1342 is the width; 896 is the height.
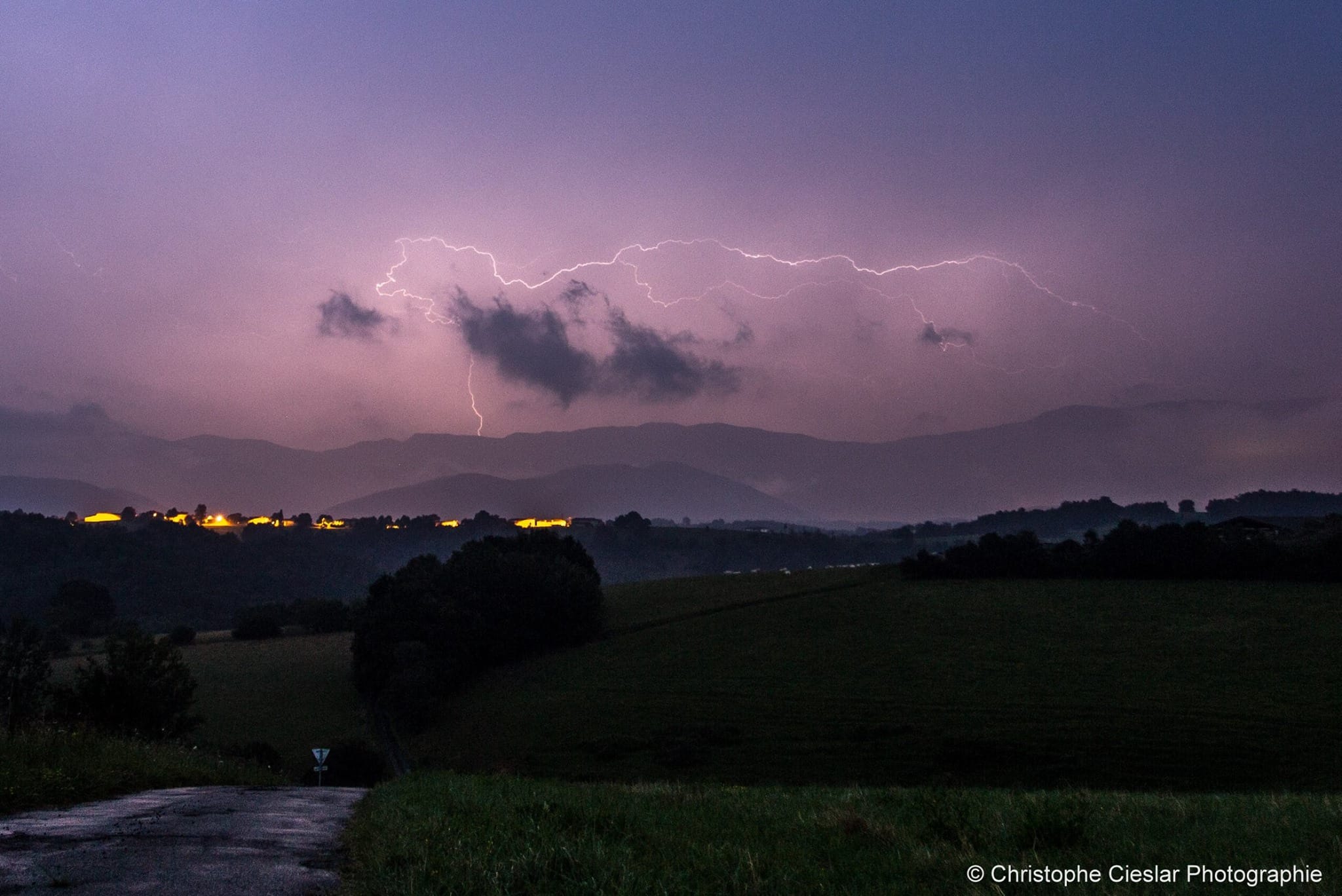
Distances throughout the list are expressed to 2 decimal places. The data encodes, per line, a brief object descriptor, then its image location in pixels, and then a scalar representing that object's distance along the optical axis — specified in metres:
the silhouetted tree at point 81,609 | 126.62
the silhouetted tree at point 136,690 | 38.56
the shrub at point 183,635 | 111.94
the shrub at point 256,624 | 118.19
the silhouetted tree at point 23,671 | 22.19
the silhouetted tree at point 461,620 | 83.62
